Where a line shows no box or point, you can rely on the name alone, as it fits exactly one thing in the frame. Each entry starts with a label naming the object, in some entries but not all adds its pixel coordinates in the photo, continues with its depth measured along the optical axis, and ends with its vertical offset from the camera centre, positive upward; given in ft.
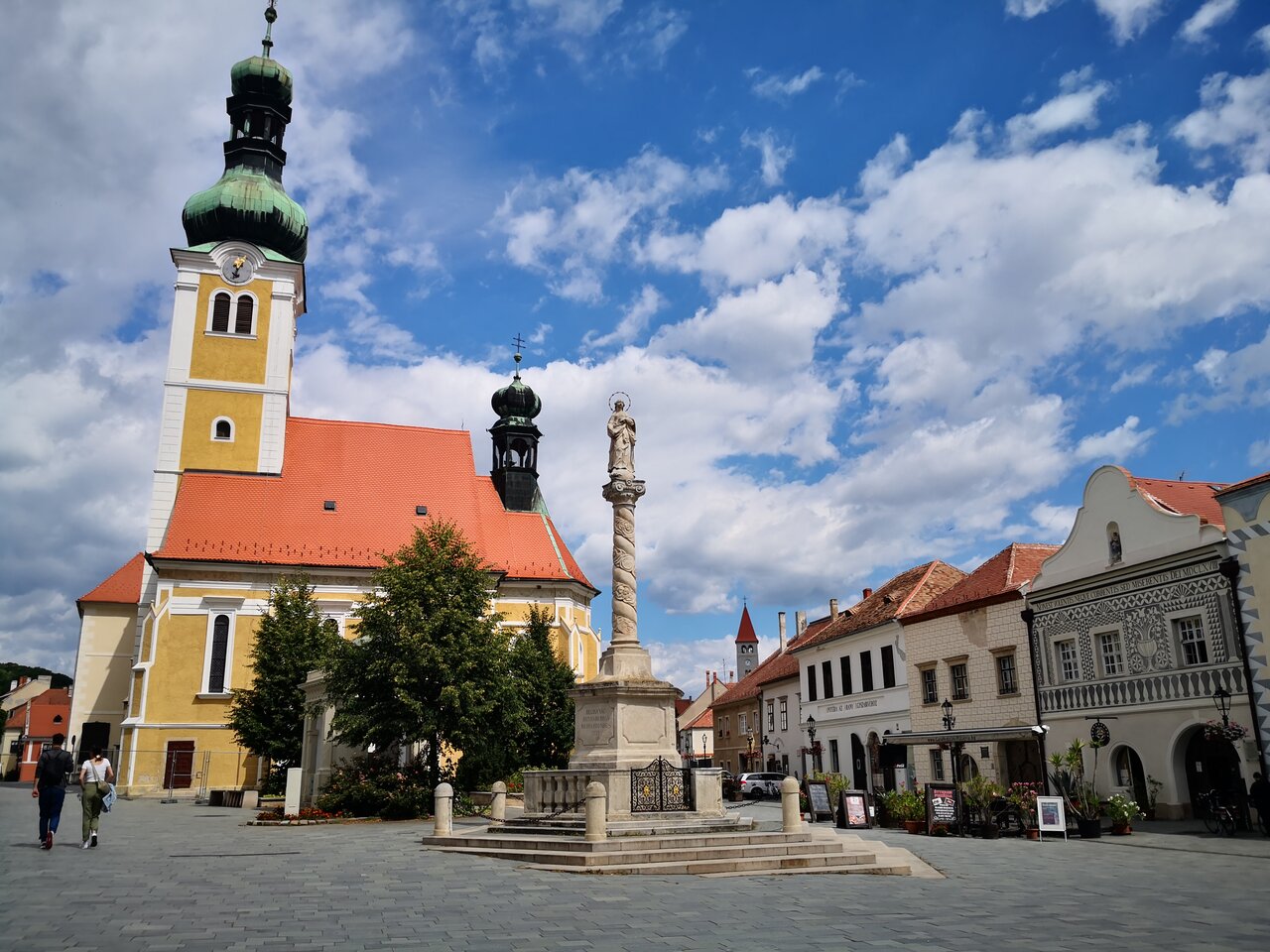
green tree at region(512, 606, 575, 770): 107.04 +3.27
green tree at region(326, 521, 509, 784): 84.84 +6.44
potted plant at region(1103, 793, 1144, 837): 68.69 -5.09
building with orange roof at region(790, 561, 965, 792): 117.19 +7.60
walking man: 49.08 -1.60
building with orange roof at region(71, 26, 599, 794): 135.13 +36.32
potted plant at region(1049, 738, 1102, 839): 67.62 -3.66
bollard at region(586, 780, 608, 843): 47.73 -3.20
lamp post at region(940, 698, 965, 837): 69.56 -1.91
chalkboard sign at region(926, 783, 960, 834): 69.31 -4.60
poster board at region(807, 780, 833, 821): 78.35 -4.63
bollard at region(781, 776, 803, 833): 51.57 -3.50
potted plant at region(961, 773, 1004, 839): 68.44 -4.01
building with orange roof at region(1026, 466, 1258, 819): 74.28 +7.60
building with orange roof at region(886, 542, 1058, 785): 95.35 +6.97
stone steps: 45.37 -5.26
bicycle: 65.87 -5.16
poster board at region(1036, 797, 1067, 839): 66.28 -4.90
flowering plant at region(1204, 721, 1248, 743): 70.69 +0.37
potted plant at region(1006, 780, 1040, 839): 68.59 -4.70
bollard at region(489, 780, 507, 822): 58.70 -3.57
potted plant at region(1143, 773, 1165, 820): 78.74 -4.39
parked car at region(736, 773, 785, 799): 136.36 -5.89
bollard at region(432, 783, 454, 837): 59.11 -3.90
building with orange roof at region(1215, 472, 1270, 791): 70.18 +11.17
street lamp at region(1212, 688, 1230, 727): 71.75 +2.47
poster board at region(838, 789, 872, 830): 75.66 -5.11
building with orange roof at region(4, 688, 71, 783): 263.90 +6.70
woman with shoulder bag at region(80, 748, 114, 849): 52.26 -2.16
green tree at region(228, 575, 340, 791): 108.47 +5.81
